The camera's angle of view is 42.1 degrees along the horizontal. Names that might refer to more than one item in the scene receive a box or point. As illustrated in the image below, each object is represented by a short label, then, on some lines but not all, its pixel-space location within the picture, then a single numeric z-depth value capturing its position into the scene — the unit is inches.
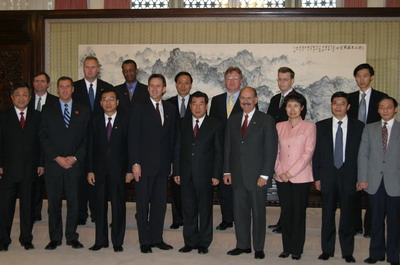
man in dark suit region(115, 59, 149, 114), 223.9
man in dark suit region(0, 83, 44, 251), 188.9
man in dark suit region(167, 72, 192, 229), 209.6
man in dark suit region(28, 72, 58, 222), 214.1
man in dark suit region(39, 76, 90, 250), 190.1
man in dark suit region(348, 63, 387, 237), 199.3
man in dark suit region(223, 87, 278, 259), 181.3
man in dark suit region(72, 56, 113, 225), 214.1
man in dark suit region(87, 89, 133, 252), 187.9
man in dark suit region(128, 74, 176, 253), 187.2
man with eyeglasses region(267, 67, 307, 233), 200.4
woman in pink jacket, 179.2
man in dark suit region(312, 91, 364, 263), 178.2
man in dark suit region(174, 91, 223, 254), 187.8
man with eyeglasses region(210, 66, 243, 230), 207.0
